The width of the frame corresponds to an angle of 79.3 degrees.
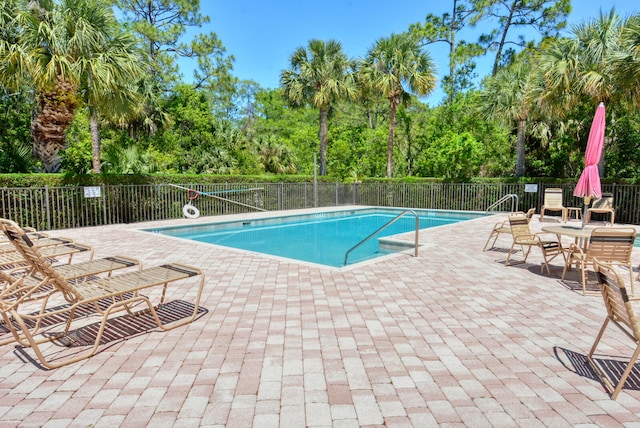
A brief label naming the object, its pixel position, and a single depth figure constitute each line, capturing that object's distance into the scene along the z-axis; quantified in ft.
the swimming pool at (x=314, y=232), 32.31
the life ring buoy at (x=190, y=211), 47.78
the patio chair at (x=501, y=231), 24.90
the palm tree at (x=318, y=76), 67.62
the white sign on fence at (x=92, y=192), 37.76
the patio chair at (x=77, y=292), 10.13
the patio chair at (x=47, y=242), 18.15
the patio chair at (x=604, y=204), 43.13
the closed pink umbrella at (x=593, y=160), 19.15
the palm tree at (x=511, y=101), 55.26
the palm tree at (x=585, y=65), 39.27
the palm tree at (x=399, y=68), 64.75
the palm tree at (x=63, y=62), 32.19
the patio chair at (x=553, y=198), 50.75
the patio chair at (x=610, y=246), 16.76
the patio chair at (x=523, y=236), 20.87
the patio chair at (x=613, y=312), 8.27
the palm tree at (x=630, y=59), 33.68
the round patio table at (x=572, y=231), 18.47
